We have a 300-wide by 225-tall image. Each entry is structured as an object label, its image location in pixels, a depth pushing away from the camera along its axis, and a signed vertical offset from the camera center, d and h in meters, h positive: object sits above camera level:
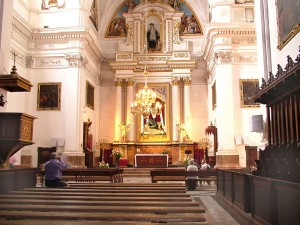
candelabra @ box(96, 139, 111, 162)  19.42 +0.42
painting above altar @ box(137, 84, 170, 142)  19.86 +1.50
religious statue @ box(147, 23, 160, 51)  20.88 +6.87
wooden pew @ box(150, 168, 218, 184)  10.21 -0.59
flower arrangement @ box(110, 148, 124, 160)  15.15 -0.05
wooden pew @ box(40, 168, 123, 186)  10.59 -0.66
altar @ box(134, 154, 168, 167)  18.12 -0.35
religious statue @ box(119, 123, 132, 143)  19.35 +1.25
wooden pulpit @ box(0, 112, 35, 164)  6.56 +0.40
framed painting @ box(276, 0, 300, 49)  6.92 +2.79
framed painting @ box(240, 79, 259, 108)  15.07 +2.70
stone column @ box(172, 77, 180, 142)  19.58 +2.58
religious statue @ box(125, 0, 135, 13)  21.29 +9.15
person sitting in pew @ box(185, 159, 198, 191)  10.90 -0.94
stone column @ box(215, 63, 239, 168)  14.67 +1.42
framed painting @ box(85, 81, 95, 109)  17.68 +3.06
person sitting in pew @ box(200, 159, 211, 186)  12.29 -0.49
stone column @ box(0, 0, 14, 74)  7.85 +2.81
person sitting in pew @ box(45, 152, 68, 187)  7.03 -0.39
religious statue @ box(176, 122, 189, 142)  19.20 +1.11
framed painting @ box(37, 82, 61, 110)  15.93 +2.65
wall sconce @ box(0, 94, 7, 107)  7.05 +1.08
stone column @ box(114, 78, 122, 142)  19.62 +2.60
